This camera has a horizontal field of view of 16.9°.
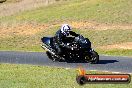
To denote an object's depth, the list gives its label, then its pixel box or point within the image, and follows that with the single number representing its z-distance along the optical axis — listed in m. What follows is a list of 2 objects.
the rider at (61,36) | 21.94
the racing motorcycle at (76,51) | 21.88
